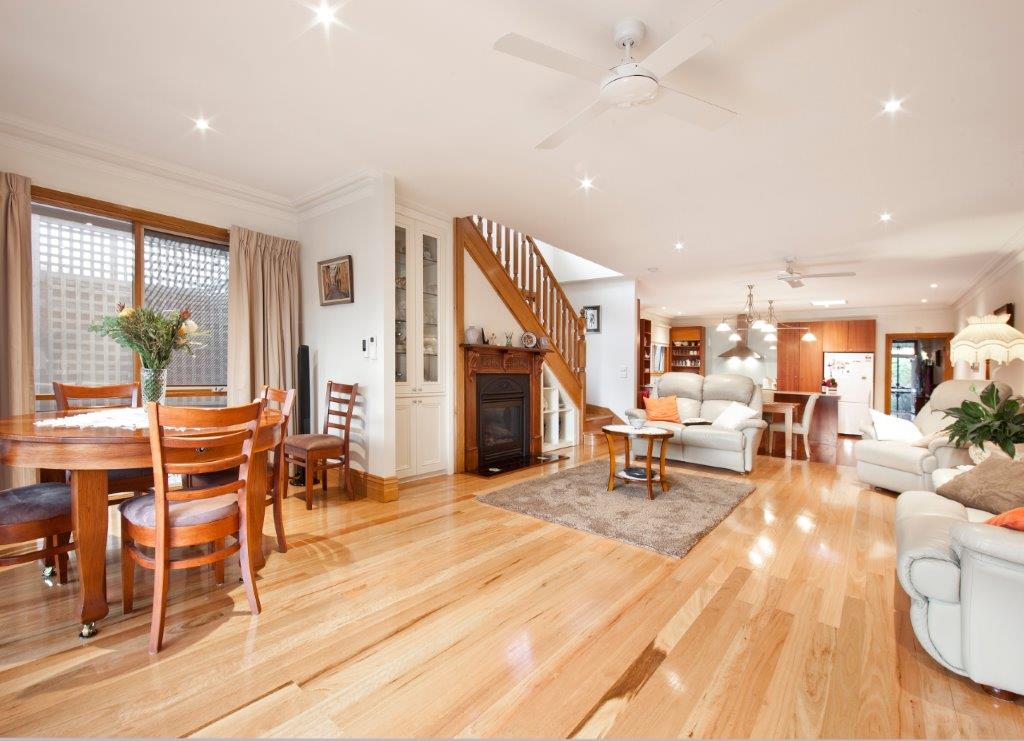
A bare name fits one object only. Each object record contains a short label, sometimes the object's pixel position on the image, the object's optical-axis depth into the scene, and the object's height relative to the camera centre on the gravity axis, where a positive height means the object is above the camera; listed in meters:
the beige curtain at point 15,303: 3.04 +0.44
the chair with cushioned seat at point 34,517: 1.94 -0.63
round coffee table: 4.02 -0.72
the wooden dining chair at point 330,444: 3.64 -0.61
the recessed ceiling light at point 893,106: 2.57 +1.45
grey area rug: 3.14 -1.13
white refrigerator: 9.45 -0.44
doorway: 9.20 -0.07
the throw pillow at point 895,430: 4.45 -0.63
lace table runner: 2.21 -0.26
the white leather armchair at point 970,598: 1.54 -0.82
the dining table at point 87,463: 1.85 -0.38
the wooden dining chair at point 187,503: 1.83 -0.59
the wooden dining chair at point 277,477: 2.57 -0.62
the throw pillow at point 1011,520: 1.62 -0.56
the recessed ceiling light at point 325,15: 2.01 +1.56
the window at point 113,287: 3.40 +0.66
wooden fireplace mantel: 4.96 -0.02
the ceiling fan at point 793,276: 5.94 +1.16
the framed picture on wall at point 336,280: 4.09 +0.80
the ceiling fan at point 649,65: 1.63 +1.23
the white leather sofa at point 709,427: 5.01 -0.66
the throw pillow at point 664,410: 5.75 -0.55
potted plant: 3.30 -0.45
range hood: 7.10 +0.21
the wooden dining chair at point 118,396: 2.66 -0.21
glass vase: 2.57 -0.09
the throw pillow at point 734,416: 5.20 -0.57
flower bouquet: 2.47 +0.18
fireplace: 5.16 -0.62
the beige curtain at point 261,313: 4.13 +0.51
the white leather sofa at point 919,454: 3.87 -0.77
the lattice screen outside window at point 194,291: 3.92 +0.68
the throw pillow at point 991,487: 2.24 -0.62
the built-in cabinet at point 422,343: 4.39 +0.24
